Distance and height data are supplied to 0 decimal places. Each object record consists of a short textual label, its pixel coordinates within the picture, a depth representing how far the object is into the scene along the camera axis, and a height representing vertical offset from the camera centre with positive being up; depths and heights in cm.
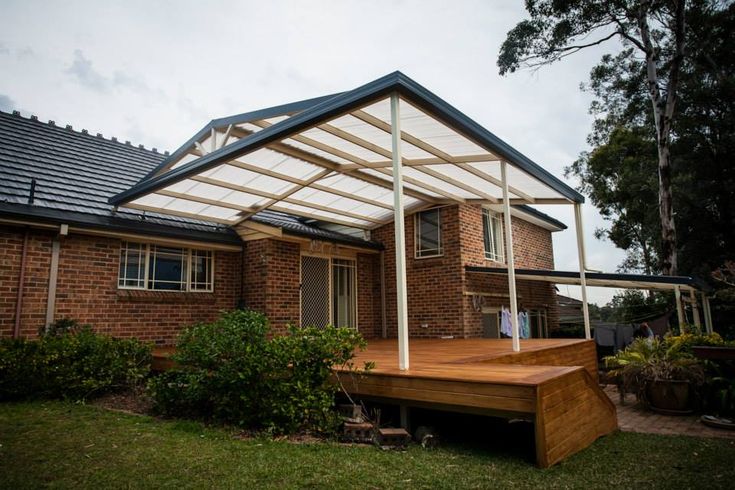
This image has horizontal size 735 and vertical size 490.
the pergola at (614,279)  1045 +89
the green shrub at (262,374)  457 -54
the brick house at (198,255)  727 +141
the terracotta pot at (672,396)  678 -119
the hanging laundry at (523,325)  1212 -17
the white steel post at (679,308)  1099 +21
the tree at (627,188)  1836 +589
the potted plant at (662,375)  680 -90
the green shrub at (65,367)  563 -53
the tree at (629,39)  1476 +1029
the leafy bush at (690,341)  766 -44
